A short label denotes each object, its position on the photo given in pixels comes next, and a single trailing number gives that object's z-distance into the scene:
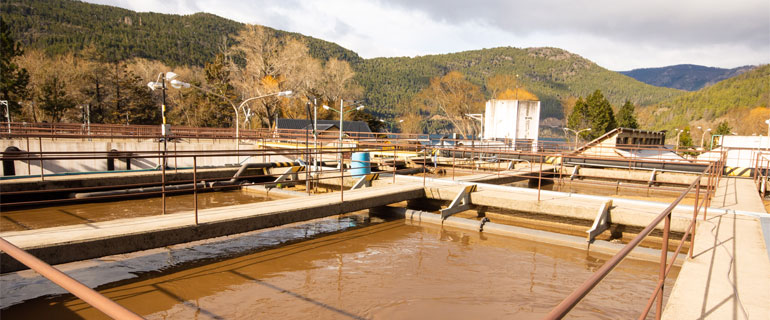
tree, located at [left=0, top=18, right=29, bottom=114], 37.06
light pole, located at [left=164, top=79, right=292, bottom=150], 15.34
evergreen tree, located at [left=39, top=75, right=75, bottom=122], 42.25
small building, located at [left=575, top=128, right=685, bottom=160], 31.02
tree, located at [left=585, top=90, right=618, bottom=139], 65.50
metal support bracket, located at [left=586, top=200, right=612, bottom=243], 7.68
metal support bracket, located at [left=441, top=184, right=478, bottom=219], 9.41
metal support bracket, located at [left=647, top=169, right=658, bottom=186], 15.84
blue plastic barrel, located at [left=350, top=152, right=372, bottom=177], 13.38
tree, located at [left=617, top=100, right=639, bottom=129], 77.19
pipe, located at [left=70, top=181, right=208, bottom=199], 10.44
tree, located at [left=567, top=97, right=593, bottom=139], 66.88
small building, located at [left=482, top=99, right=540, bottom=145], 34.72
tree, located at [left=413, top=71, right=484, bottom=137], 58.47
